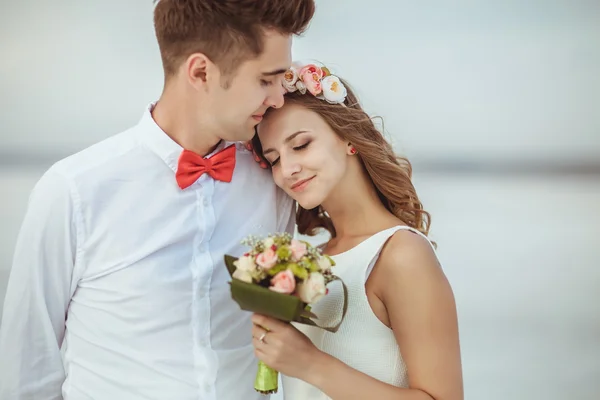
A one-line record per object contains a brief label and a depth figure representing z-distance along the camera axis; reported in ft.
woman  6.74
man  7.11
